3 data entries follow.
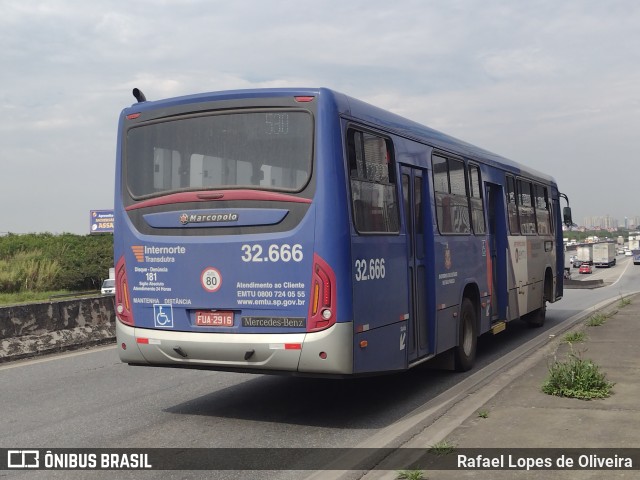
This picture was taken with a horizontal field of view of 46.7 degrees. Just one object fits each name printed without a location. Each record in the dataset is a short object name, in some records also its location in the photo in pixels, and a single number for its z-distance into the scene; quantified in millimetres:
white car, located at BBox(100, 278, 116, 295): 43556
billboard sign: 73688
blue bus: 6875
